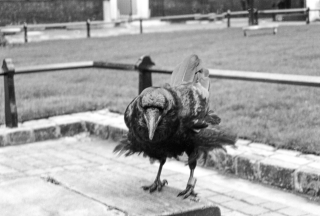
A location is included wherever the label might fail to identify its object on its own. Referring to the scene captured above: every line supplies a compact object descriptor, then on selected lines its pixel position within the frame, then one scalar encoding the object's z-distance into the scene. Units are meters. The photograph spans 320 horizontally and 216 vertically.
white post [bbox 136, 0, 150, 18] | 37.38
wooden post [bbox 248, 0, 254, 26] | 17.96
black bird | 3.47
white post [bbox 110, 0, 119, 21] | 36.00
